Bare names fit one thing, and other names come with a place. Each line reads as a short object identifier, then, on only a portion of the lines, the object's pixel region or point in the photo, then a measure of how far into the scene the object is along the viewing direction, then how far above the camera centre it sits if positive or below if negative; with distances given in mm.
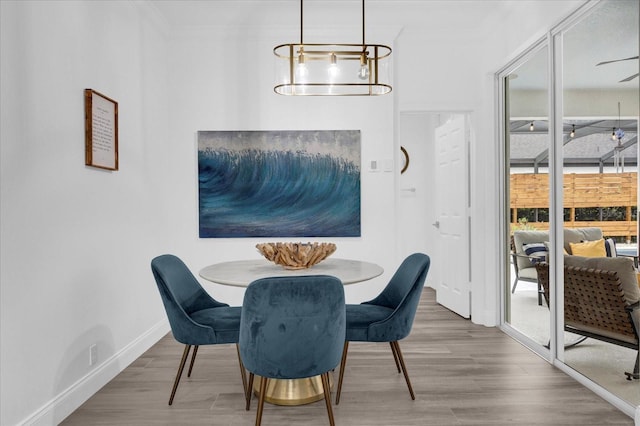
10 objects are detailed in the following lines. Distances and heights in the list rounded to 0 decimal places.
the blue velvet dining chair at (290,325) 1880 -519
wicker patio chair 2410 -609
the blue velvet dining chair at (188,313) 2371 -635
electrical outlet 2613 -887
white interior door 4234 -71
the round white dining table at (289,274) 2383 -380
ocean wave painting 4070 +365
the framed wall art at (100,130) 2648 +515
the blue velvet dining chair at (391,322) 2441 -651
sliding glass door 2385 +238
